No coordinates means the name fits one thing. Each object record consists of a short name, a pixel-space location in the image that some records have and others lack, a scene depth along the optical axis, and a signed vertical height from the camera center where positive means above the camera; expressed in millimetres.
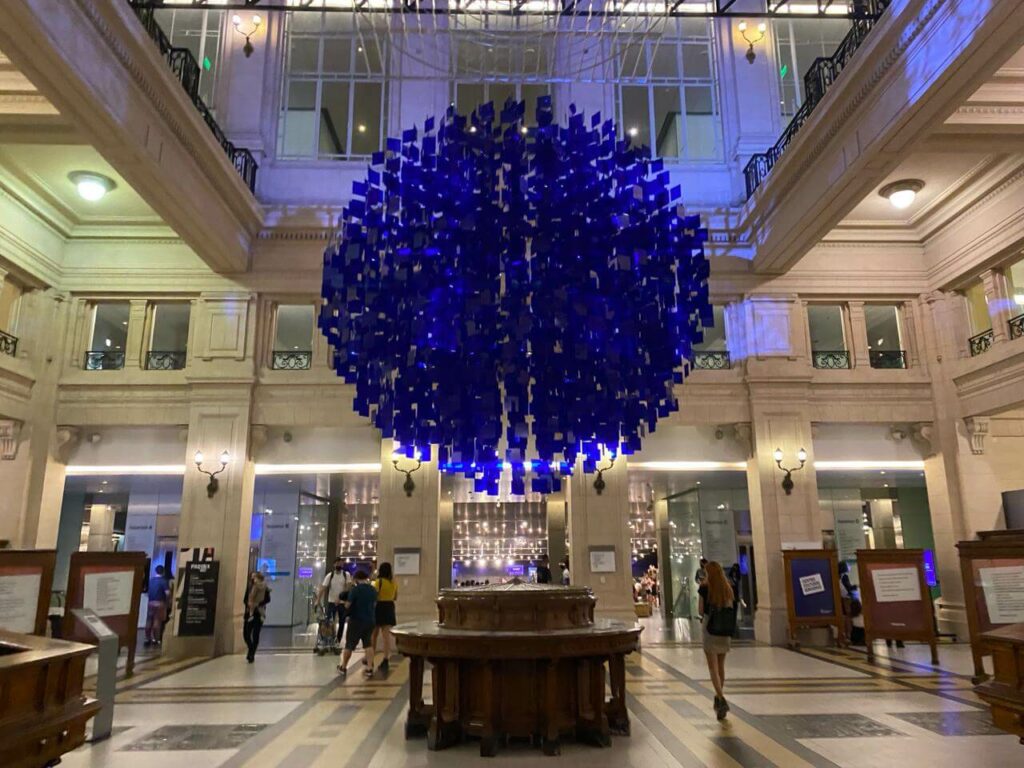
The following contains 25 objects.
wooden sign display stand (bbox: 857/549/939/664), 9492 -511
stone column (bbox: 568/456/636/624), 11656 +338
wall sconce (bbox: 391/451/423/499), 11734 +1100
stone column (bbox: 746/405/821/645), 11594 +766
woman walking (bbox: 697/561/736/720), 6039 -529
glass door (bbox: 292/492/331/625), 15656 +17
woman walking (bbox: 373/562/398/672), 8773 -514
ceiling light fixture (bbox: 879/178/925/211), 11289 +5319
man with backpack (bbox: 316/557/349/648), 10617 -443
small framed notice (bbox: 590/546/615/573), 11703 -73
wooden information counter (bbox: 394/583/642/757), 5207 -780
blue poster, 10969 -517
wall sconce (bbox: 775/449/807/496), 11961 +1297
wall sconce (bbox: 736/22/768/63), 13352 +8930
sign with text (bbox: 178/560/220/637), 10789 -593
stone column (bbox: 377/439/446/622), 11438 +422
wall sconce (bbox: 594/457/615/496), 12023 +1096
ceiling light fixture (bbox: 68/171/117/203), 10945 +5306
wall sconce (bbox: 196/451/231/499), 11547 +1233
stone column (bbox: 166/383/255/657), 11227 +874
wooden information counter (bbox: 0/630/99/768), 2732 -530
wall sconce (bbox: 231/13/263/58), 13055 +8933
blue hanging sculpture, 5199 +1875
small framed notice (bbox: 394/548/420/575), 11477 -85
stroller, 10859 -1105
